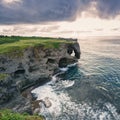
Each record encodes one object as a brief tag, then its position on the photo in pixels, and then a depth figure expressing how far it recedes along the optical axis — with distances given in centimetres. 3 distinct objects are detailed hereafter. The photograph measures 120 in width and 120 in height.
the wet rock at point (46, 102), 2942
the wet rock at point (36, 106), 2738
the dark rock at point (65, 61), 5579
